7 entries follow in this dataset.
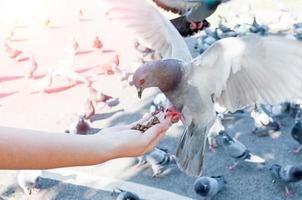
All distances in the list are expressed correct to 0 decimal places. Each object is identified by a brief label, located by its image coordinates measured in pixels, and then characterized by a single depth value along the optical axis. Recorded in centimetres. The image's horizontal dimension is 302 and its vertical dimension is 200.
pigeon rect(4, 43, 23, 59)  784
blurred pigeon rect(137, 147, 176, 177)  411
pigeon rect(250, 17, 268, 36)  730
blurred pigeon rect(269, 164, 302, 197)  367
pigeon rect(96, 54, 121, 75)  660
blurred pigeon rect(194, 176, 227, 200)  362
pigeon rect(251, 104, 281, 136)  467
